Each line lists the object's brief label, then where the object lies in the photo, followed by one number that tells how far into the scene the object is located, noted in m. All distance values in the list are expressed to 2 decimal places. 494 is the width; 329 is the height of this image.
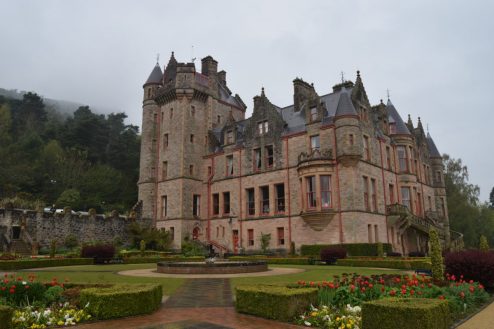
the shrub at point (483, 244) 22.74
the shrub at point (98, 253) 27.75
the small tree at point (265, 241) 35.09
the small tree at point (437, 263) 13.45
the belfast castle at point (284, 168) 32.31
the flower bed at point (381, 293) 9.16
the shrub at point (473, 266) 13.43
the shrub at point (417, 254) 32.69
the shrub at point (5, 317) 7.32
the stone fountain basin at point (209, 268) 19.00
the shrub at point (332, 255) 26.12
